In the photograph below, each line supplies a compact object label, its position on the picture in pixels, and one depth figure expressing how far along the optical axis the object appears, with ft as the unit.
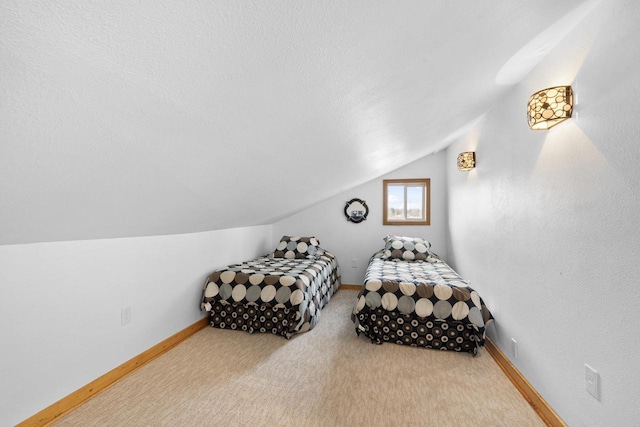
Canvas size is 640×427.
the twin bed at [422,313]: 7.94
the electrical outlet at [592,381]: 4.20
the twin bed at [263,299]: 8.90
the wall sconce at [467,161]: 9.71
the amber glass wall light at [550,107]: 4.79
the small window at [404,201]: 14.69
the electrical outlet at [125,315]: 6.73
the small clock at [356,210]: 14.85
